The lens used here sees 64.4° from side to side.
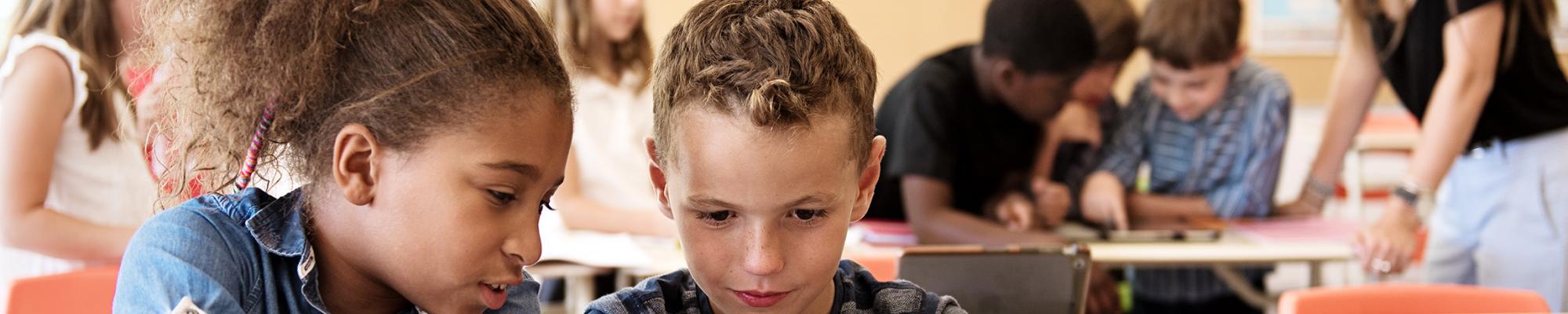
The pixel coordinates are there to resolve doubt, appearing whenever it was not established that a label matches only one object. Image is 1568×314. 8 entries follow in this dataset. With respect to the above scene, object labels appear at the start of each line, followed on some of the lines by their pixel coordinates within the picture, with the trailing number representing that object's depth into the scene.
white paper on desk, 2.56
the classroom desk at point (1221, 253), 2.73
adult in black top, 2.48
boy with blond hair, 1.05
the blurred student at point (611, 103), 3.17
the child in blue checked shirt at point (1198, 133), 3.19
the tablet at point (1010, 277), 1.52
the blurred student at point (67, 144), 2.02
